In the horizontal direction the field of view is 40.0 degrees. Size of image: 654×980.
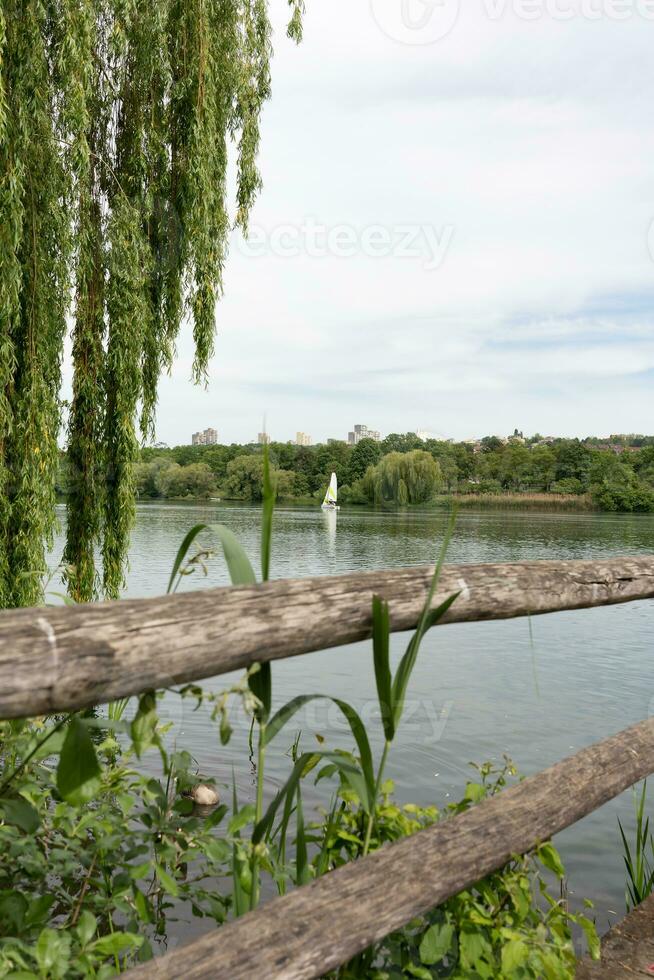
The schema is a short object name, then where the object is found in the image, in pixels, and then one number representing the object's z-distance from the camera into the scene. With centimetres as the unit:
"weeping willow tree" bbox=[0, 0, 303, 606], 623
